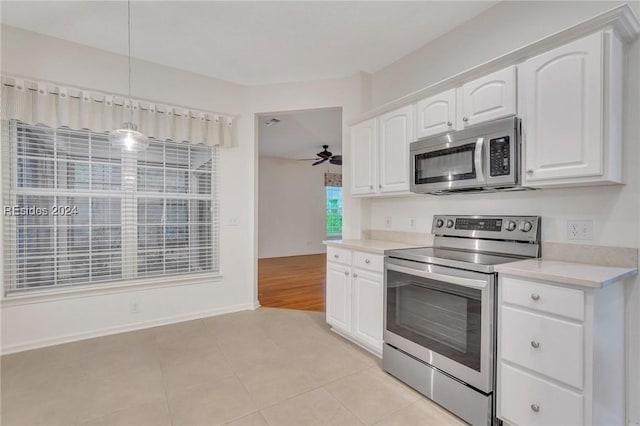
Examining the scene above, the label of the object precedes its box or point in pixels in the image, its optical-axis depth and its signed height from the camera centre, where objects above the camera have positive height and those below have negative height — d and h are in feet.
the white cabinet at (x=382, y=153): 8.84 +1.78
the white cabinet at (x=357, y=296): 8.34 -2.56
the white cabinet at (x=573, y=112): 5.08 +1.73
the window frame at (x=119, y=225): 8.89 -0.64
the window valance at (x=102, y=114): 8.87 +3.22
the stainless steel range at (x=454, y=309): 5.68 -2.11
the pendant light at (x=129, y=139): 7.16 +1.72
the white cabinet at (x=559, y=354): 4.57 -2.30
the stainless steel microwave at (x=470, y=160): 6.27 +1.18
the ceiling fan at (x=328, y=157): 20.38 +3.64
